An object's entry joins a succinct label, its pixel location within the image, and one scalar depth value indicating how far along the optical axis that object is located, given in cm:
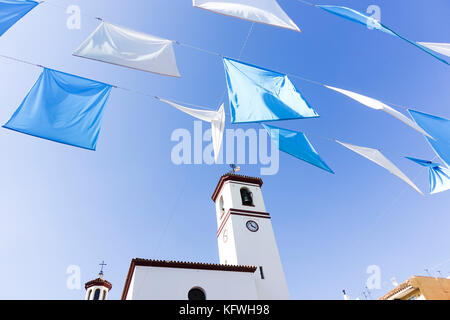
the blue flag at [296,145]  734
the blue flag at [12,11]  486
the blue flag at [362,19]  578
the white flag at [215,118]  627
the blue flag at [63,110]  494
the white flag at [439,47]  633
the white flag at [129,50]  534
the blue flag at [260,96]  550
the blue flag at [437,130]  650
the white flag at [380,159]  747
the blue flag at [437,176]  862
